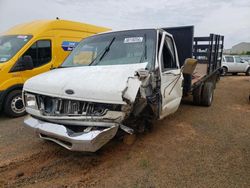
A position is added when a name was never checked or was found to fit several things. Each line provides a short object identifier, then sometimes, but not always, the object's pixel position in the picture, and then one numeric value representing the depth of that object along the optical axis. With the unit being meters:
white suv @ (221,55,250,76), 19.72
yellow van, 6.07
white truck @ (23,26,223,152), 3.09
